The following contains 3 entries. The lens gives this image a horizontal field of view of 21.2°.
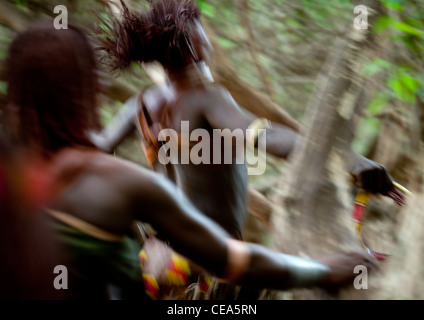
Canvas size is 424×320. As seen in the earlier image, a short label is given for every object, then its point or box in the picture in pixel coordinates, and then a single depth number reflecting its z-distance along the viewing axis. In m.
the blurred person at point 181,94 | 3.20
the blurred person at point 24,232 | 2.41
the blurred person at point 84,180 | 2.47
